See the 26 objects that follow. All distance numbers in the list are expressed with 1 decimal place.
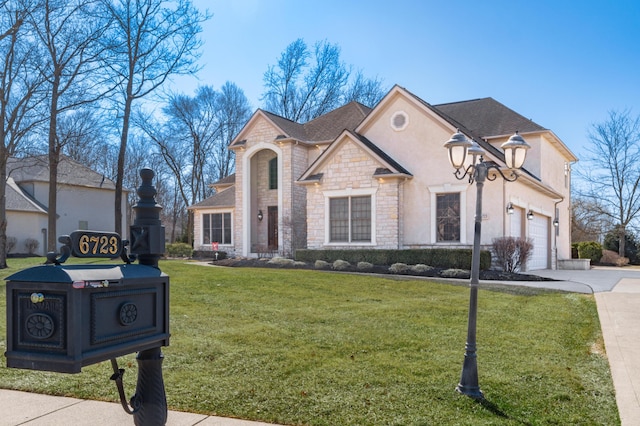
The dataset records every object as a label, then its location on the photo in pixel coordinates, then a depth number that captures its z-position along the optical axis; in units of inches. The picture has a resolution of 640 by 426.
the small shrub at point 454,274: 642.2
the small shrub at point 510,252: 709.0
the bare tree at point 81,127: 829.3
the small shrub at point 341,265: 700.7
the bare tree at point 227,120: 1627.7
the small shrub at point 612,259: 1249.6
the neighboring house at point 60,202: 1272.1
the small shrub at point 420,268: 660.1
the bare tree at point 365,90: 1619.1
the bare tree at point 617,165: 1429.6
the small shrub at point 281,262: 751.7
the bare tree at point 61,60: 754.8
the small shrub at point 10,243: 1212.5
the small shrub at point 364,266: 691.4
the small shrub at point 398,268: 665.6
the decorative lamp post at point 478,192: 192.5
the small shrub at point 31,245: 1261.1
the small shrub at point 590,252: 1263.5
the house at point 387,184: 771.4
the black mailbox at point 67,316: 95.3
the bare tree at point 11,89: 733.9
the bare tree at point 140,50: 933.2
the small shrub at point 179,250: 1198.9
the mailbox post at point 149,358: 124.4
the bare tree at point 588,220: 1513.3
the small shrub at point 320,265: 717.7
